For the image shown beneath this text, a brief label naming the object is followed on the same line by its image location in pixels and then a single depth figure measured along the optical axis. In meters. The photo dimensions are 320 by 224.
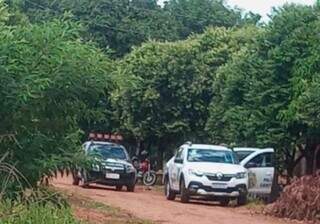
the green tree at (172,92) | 41.88
